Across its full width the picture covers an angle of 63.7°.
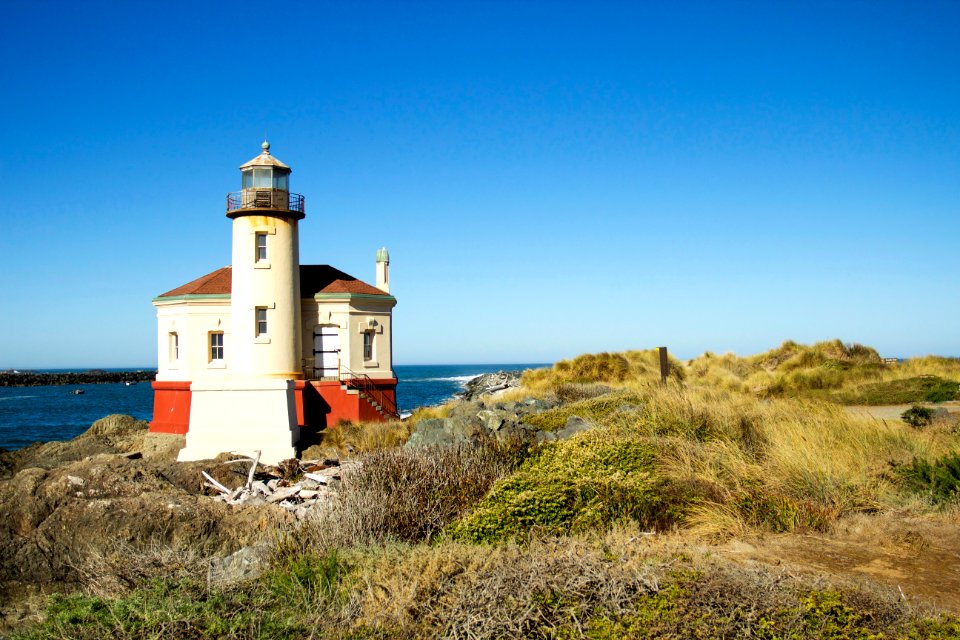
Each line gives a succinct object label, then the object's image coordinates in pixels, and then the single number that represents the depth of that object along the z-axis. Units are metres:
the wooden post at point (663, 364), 22.83
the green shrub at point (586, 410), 15.27
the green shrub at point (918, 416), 13.26
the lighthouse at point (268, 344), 21.19
